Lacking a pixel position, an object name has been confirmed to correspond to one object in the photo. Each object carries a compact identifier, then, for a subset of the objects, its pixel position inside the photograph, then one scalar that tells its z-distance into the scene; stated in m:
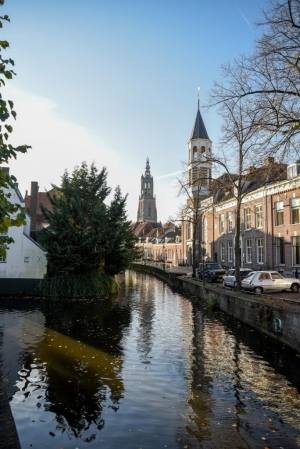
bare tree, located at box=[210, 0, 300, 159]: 10.62
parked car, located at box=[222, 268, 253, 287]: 25.06
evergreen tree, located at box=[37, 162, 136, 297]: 26.00
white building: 27.58
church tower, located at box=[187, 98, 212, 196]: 53.75
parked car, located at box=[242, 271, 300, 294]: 20.89
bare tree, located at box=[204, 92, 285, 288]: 13.54
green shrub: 26.22
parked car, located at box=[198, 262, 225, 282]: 31.56
